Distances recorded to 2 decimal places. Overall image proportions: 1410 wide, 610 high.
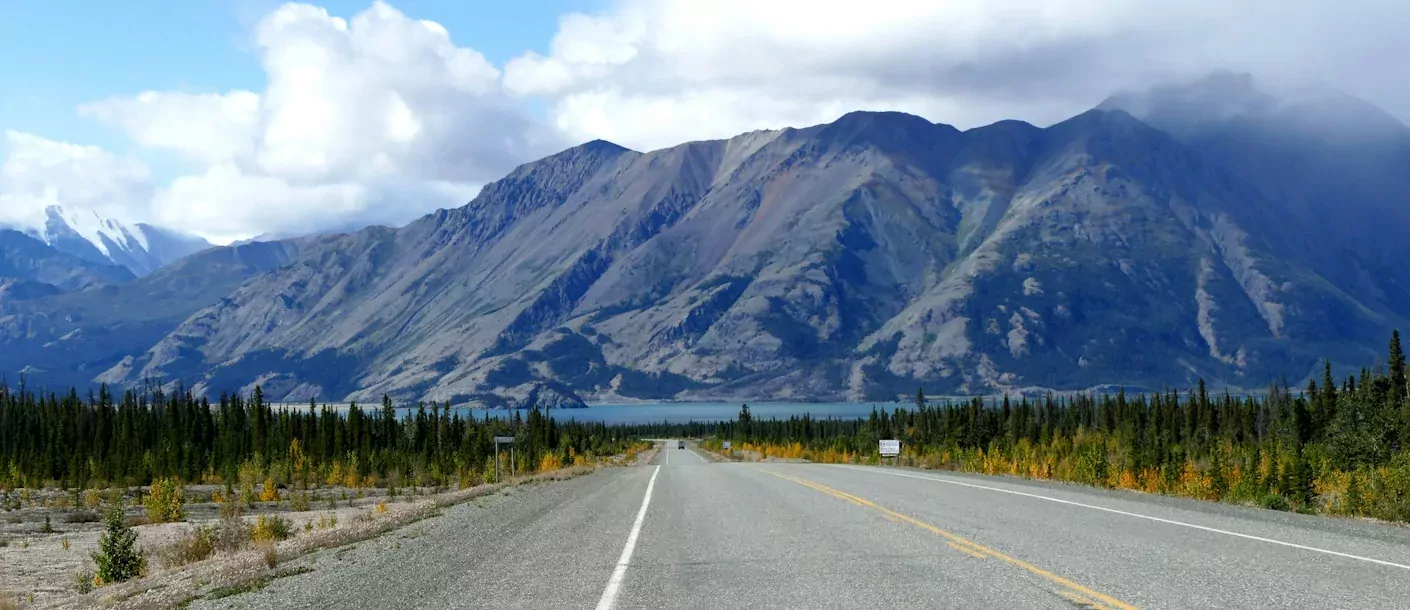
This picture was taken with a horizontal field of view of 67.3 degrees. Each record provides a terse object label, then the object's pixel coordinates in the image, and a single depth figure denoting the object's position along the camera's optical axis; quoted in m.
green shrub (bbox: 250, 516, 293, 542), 25.02
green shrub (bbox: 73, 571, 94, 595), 21.96
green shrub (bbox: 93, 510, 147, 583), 23.44
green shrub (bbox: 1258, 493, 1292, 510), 26.23
